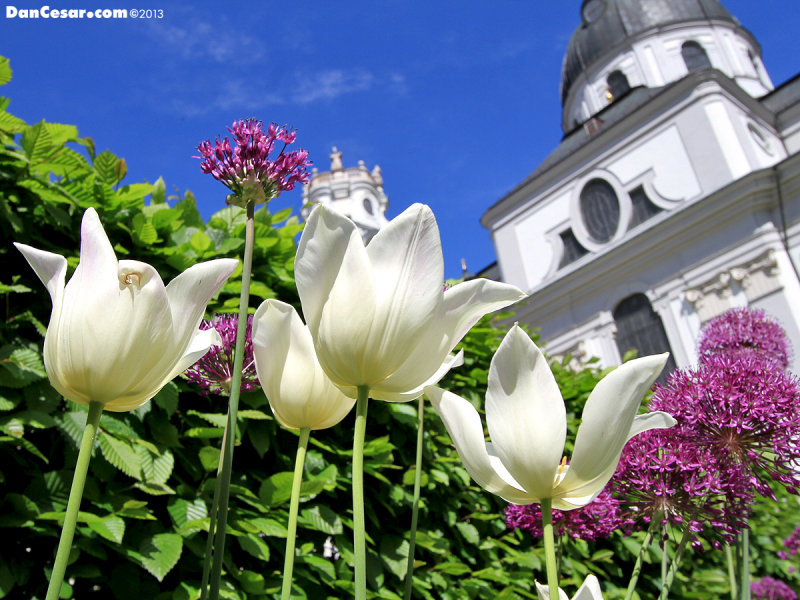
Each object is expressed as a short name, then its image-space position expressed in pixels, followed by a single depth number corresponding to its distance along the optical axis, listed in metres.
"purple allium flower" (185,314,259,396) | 0.79
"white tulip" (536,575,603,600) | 0.63
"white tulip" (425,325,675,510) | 0.59
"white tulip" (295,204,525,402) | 0.57
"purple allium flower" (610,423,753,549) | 0.83
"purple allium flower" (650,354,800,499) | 0.87
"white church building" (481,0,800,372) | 13.62
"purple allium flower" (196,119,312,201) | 0.72
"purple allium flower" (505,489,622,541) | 0.97
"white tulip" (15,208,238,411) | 0.51
